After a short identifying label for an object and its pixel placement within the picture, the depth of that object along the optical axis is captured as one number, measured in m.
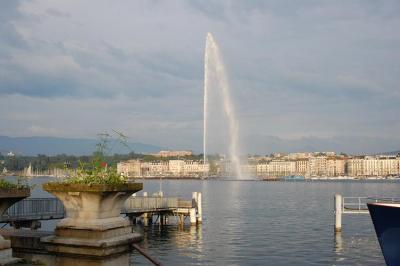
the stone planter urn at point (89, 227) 7.08
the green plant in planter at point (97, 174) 7.61
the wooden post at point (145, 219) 48.45
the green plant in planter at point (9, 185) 7.08
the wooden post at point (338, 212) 41.47
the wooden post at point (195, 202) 48.38
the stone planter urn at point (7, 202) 6.71
